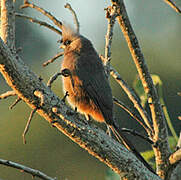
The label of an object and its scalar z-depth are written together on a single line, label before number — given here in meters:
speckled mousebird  7.14
